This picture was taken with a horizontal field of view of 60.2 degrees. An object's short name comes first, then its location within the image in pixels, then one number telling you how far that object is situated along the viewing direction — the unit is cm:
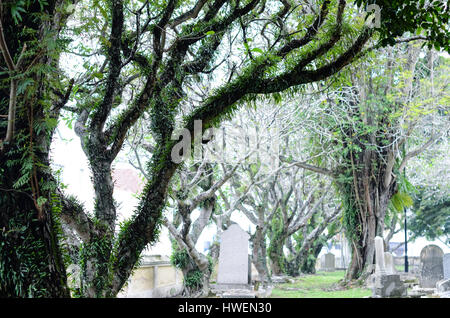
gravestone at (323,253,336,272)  1954
